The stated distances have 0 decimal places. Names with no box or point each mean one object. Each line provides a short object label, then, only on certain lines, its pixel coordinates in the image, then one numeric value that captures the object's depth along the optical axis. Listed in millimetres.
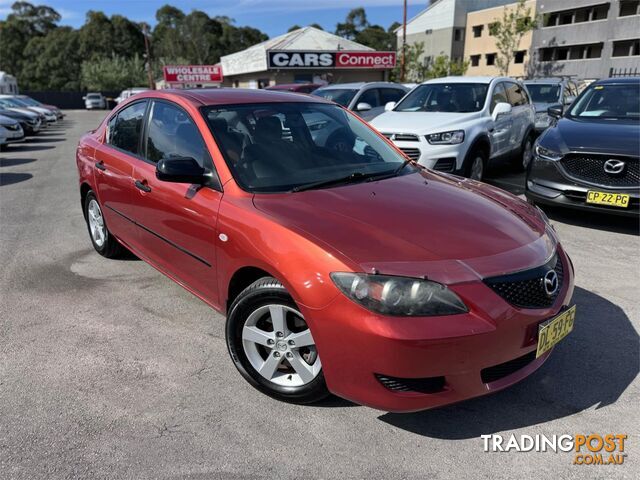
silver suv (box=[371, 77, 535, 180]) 7270
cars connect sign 32819
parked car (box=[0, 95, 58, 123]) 22812
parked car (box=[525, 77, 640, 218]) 5422
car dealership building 33094
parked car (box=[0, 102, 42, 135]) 19297
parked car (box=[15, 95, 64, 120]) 24919
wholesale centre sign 41531
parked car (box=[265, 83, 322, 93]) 14717
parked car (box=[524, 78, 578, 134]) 12734
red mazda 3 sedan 2262
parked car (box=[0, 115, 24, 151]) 15602
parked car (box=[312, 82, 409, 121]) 10609
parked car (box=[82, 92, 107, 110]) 51750
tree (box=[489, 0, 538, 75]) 43719
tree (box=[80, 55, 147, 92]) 64688
